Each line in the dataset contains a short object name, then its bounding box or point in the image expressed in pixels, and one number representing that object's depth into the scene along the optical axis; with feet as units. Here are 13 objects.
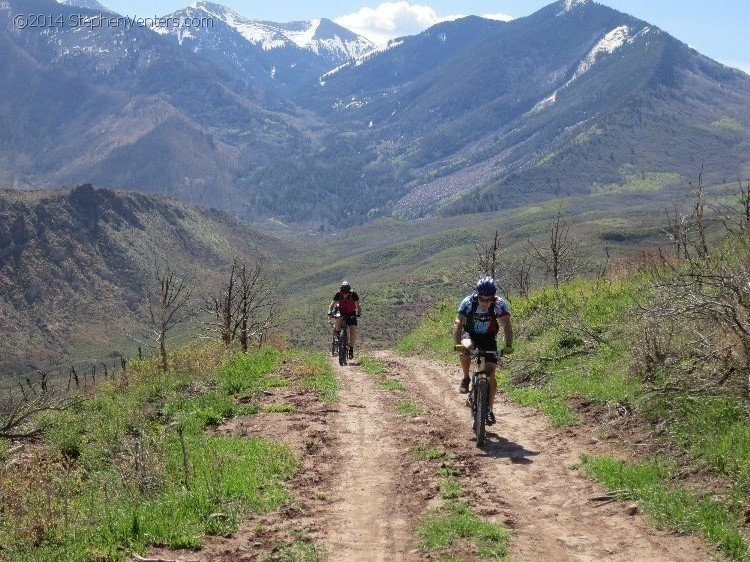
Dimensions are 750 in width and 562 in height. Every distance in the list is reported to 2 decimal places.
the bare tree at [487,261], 99.06
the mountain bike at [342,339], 75.92
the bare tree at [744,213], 56.66
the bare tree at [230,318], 82.53
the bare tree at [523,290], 96.70
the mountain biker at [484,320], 38.63
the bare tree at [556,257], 88.75
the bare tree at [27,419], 30.96
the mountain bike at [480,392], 37.09
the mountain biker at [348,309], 78.07
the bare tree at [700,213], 59.11
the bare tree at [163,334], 75.16
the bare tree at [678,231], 67.05
